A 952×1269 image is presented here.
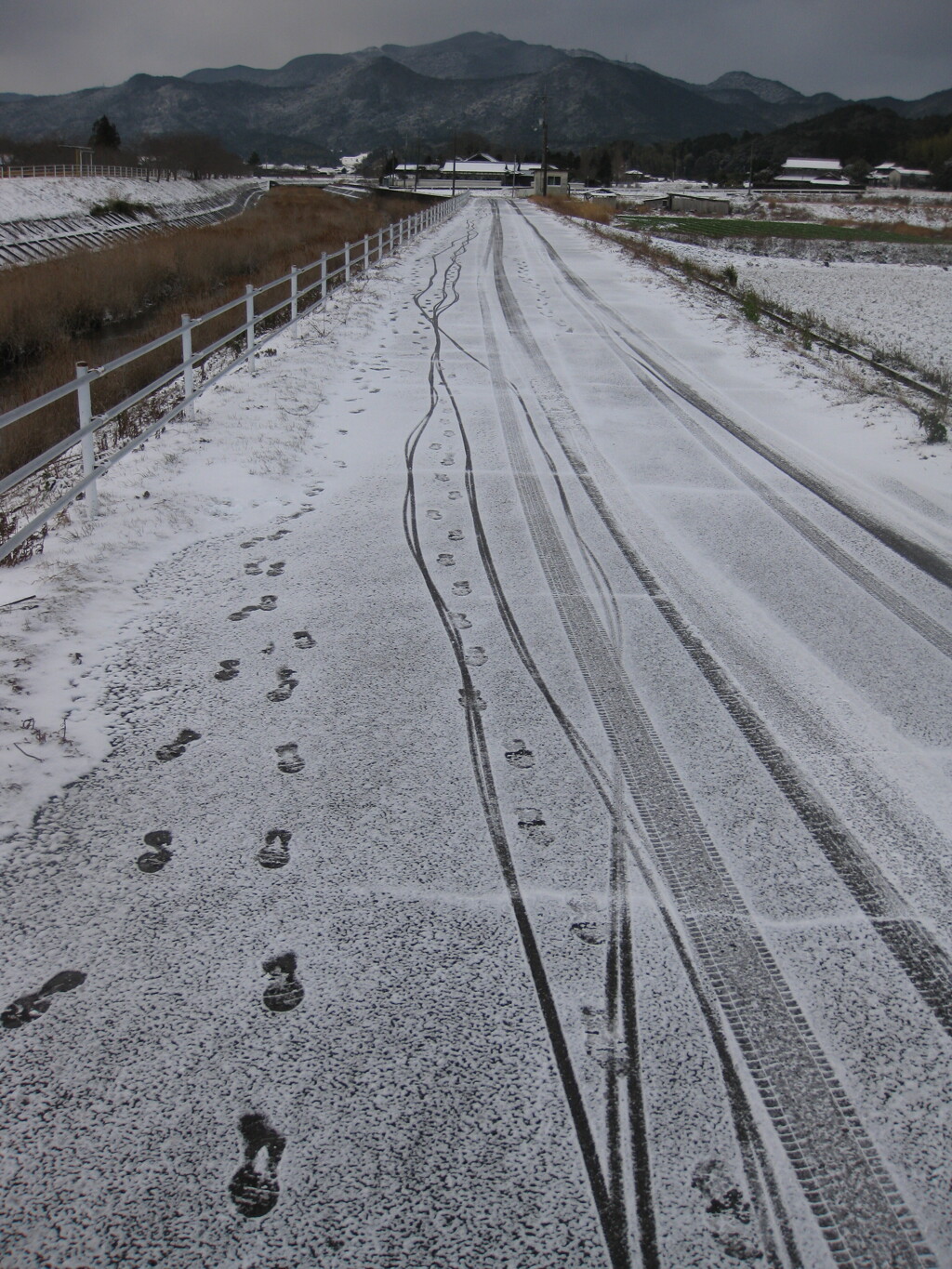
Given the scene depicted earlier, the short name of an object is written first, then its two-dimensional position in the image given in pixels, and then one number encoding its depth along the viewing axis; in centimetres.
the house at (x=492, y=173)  12656
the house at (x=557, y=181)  10319
